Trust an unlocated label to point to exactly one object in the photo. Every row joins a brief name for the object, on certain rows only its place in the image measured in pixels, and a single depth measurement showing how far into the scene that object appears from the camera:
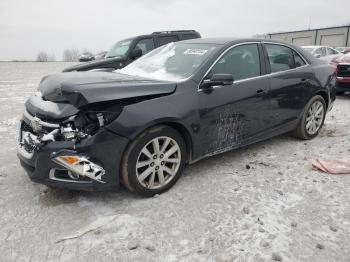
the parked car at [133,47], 8.11
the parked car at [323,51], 12.55
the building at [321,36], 42.50
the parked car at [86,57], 10.56
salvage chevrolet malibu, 2.90
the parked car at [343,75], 8.34
